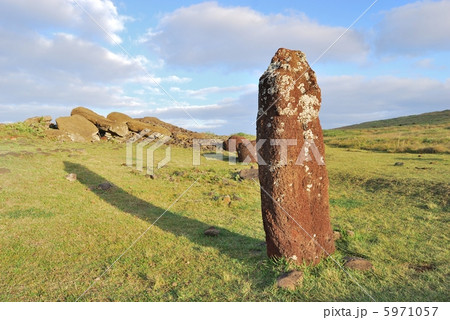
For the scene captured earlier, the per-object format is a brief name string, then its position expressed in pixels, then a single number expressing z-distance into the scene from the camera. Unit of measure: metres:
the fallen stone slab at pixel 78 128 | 27.45
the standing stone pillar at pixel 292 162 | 6.56
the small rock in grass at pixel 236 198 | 12.96
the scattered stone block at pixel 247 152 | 22.77
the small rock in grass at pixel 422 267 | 6.56
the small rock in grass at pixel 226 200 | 12.44
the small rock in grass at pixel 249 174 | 16.70
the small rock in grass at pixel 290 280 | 5.62
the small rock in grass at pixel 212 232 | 8.81
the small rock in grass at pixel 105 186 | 13.69
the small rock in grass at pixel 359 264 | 6.41
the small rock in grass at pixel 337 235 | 8.37
